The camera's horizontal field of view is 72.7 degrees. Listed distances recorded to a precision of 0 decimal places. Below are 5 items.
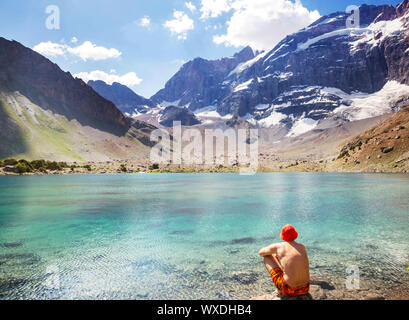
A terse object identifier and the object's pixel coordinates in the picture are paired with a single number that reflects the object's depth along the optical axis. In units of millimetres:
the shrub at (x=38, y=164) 156575
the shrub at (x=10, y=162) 149175
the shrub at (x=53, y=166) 160625
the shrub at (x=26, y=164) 149888
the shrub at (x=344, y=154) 161075
